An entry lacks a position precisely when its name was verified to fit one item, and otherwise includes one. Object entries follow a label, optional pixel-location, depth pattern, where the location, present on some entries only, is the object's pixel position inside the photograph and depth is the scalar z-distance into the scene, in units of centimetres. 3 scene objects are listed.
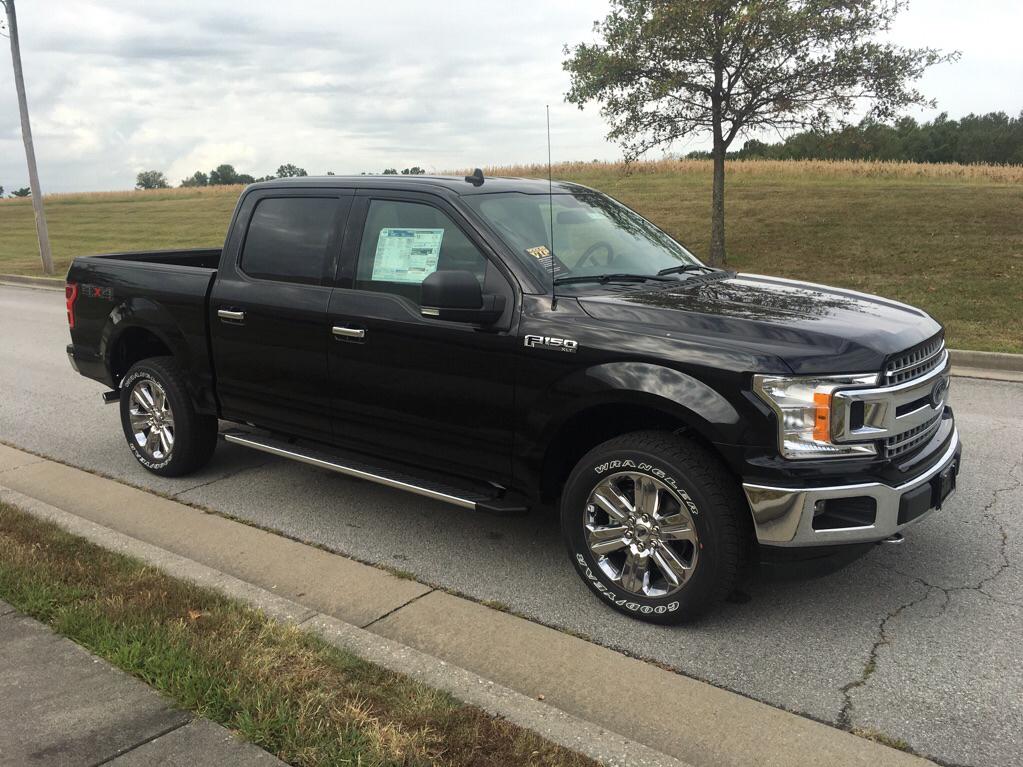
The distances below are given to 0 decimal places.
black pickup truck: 332
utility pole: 2216
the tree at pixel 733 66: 1548
